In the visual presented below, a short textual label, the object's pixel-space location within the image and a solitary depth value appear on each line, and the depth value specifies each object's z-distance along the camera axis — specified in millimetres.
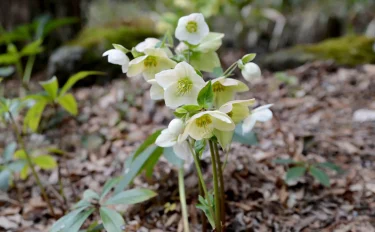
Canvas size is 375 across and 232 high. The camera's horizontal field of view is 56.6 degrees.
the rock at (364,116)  1733
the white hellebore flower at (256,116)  826
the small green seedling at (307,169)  1091
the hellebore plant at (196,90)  689
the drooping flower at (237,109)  692
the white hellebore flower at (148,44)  830
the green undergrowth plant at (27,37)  1650
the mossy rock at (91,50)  2566
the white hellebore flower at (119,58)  779
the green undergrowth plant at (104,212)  824
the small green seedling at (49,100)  1093
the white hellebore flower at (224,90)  757
